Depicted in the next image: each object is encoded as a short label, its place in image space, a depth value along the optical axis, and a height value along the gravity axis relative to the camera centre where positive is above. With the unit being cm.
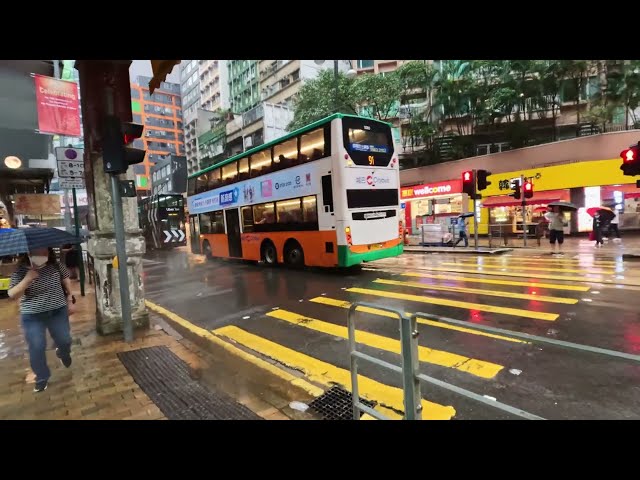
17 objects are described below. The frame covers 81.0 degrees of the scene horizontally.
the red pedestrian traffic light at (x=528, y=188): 1716 +83
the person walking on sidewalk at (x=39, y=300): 416 -72
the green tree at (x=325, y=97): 2930 +961
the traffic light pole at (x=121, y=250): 559 -28
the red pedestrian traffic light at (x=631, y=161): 1032 +110
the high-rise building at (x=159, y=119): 8719 +2672
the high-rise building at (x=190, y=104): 8506 +2978
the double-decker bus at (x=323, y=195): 1054 +77
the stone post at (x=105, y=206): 586 +44
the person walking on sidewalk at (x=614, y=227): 1726 -120
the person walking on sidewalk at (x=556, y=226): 1524 -85
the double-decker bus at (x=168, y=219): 2439 +64
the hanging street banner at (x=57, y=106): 1028 +365
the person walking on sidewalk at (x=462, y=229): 1839 -90
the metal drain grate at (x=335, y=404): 345 -181
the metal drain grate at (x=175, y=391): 347 -173
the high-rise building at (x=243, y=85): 5954 +2344
